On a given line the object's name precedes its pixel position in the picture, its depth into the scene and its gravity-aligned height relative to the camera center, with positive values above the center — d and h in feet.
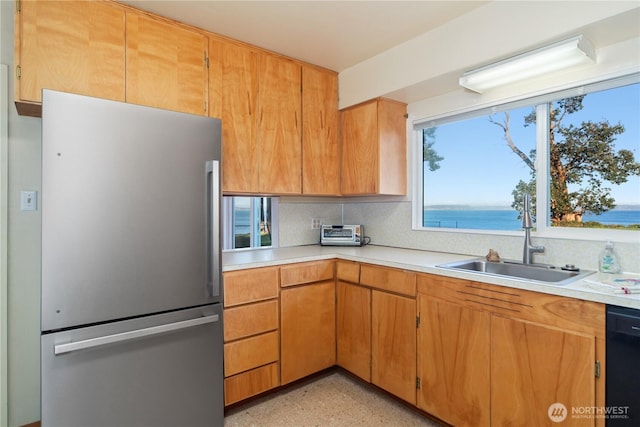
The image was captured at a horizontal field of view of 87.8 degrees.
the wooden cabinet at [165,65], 6.42 +3.01
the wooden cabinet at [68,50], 5.42 +2.83
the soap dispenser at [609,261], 5.68 -0.83
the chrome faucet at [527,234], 6.57 -0.44
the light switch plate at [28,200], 6.31 +0.24
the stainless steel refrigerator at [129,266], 4.77 -0.84
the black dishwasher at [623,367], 4.09 -1.95
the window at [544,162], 5.97 +1.08
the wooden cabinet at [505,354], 4.53 -2.23
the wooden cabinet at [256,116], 7.58 +2.36
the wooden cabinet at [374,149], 8.70 +1.74
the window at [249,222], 9.09 -0.27
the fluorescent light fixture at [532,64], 5.43 +2.68
